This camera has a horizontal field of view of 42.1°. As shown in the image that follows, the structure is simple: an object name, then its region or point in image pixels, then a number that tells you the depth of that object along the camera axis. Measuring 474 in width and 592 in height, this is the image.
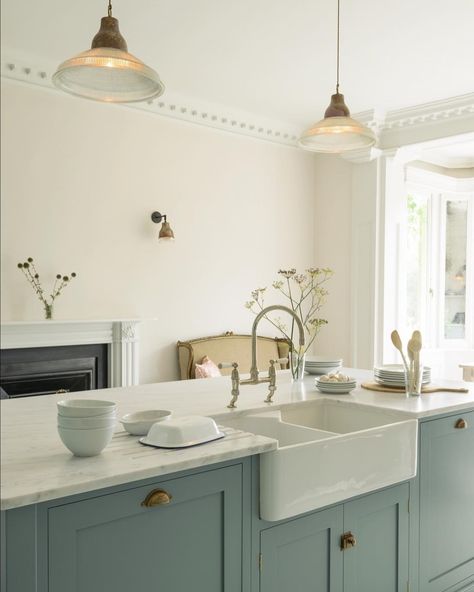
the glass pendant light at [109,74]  1.97
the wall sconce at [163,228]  4.68
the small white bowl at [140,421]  1.81
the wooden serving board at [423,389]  2.70
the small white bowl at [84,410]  1.52
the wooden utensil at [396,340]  2.62
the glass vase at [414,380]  2.62
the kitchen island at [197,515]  1.37
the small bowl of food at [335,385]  2.60
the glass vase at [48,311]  4.16
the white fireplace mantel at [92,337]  4.01
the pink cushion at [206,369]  4.72
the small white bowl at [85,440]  1.54
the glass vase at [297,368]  2.99
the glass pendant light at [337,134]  2.69
